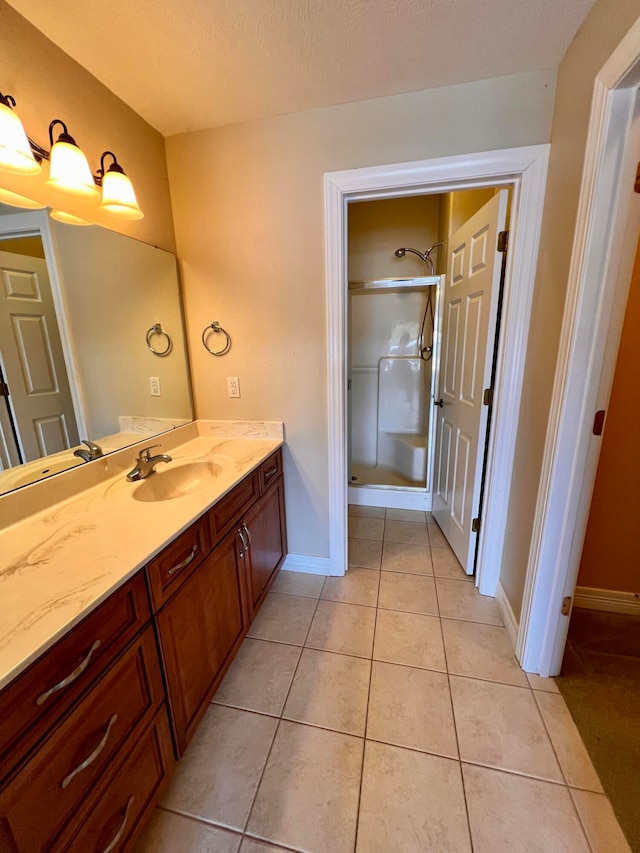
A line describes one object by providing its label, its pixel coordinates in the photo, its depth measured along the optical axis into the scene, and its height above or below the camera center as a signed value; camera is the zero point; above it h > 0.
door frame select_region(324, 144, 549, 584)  1.41 +0.35
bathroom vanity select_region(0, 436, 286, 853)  0.61 -0.71
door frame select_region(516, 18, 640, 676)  0.98 +0.02
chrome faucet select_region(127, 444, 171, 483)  1.40 -0.46
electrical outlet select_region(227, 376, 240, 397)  1.88 -0.18
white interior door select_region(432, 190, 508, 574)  1.65 -0.10
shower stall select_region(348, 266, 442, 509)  2.89 -0.35
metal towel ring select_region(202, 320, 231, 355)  1.82 +0.12
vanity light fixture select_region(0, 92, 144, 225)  0.97 +0.60
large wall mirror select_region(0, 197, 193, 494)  1.08 +0.05
